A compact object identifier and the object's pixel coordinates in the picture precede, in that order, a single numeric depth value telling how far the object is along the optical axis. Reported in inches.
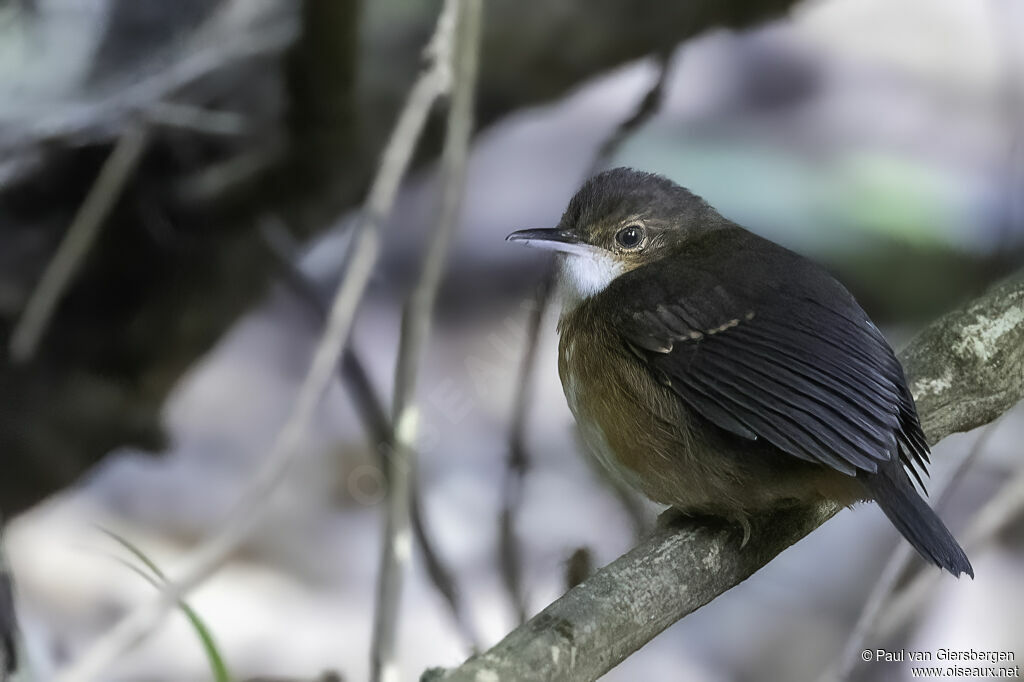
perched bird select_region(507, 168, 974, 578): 110.8
